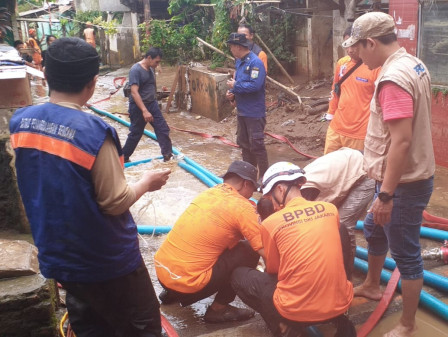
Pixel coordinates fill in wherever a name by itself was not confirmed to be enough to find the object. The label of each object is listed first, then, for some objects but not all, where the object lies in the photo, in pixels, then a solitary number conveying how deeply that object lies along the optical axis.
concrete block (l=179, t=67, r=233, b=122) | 11.62
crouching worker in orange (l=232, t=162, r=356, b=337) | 3.14
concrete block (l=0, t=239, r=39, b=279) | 3.15
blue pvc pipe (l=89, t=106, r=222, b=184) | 6.98
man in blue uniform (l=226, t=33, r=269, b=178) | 6.65
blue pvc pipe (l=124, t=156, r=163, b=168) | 8.02
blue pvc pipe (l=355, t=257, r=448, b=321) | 3.58
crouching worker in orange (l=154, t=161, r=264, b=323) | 3.74
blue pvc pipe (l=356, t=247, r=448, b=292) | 3.91
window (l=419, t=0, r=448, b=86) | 6.98
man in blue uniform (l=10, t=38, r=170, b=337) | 2.25
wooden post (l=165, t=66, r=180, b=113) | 12.71
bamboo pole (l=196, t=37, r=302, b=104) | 11.27
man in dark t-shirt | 7.93
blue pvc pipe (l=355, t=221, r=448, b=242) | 4.79
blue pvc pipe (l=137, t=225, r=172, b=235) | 5.32
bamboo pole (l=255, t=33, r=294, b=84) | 12.73
